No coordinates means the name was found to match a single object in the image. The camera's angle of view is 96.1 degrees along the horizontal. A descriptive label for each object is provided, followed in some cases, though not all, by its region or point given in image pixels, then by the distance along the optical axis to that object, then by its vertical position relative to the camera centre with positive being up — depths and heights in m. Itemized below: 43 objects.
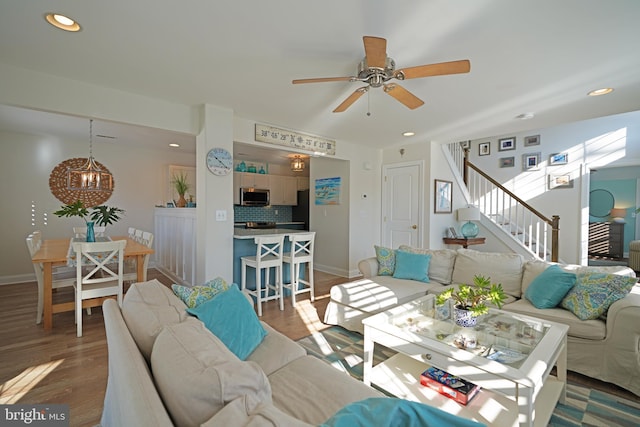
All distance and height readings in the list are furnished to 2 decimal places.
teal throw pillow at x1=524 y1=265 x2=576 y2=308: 2.36 -0.63
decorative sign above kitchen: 3.99 +1.05
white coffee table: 1.41 -0.82
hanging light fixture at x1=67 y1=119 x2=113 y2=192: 3.89 +0.45
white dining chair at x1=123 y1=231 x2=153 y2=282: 3.43 -0.80
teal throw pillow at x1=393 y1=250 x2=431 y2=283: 3.20 -0.64
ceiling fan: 1.86 +1.00
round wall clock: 3.39 +0.57
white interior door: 5.07 +0.12
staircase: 4.76 -0.03
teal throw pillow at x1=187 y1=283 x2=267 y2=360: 1.52 -0.62
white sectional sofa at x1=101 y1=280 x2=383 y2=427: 0.73 -0.50
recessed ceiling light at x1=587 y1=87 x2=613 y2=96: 2.84 +1.22
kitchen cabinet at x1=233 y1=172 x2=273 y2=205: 6.48 +0.66
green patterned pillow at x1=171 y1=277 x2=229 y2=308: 1.66 -0.51
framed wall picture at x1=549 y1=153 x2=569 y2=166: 5.62 +1.05
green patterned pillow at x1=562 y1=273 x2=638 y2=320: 2.12 -0.61
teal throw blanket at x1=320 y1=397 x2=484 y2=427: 0.61 -0.44
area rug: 1.70 -1.23
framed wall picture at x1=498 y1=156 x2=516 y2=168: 6.33 +1.11
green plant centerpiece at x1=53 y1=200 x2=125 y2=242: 3.21 -0.06
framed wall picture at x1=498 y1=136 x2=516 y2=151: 6.32 +1.51
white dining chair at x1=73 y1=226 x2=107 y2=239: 4.73 -0.40
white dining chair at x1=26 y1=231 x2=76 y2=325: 3.00 -0.82
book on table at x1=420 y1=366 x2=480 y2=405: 1.60 -1.01
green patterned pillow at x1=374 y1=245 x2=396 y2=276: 3.39 -0.61
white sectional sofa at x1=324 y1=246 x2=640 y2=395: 1.96 -0.81
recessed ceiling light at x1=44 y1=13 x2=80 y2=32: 1.83 +1.22
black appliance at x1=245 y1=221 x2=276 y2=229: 6.33 -0.35
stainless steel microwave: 6.53 +0.29
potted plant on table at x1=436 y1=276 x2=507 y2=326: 1.90 -0.62
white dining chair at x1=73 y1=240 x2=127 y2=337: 2.78 -0.68
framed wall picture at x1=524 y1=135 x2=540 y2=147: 5.98 +1.50
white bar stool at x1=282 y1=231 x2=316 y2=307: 3.63 -0.63
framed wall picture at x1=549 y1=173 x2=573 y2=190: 5.55 +0.61
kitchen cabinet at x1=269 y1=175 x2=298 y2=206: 7.10 +0.50
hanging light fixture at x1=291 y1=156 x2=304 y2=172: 5.98 +0.94
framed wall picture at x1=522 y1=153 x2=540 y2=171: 5.98 +1.07
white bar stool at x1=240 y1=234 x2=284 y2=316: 3.42 -0.64
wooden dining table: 2.88 -0.58
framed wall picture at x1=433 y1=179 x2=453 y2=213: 4.95 +0.26
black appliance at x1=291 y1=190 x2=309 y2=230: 7.27 +0.01
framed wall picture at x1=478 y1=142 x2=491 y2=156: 6.72 +1.48
